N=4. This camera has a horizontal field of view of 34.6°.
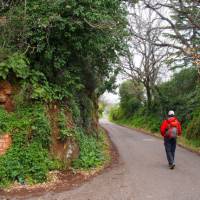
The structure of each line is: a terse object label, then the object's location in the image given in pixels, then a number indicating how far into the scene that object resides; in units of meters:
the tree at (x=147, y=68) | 30.83
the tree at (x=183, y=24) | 15.58
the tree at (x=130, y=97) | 40.25
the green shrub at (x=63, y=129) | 10.43
